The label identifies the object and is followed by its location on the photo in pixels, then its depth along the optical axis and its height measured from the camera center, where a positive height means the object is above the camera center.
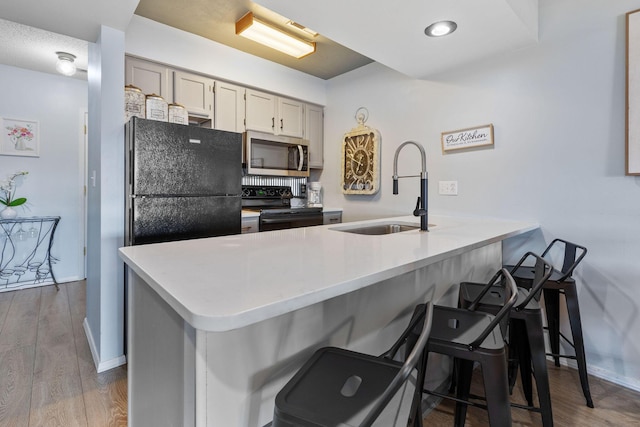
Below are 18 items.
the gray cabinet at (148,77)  2.45 +0.97
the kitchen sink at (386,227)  2.08 -0.16
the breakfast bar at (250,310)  0.69 -0.33
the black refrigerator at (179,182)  1.93 +0.12
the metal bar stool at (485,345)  1.03 -0.47
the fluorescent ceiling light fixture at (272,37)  2.37 +1.30
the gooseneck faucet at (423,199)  1.69 +0.03
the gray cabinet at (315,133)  3.64 +0.80
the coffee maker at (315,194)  3.80 +0.10
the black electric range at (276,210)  2.89 -0.07
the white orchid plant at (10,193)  3.31 +0.04
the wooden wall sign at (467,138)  2.40 +0.53
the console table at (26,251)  3.38 -0.59
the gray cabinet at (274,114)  3.15 +0.91
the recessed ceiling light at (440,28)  1.89 +1.07
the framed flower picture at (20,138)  3.32 +0.63
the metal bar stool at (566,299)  1.71 -0.53
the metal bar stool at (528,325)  1.31 -0.51
